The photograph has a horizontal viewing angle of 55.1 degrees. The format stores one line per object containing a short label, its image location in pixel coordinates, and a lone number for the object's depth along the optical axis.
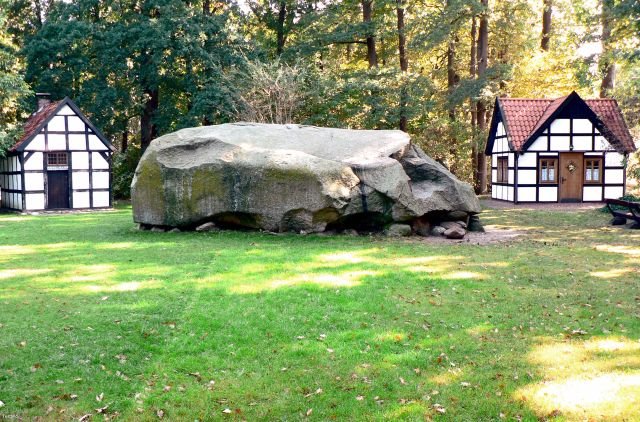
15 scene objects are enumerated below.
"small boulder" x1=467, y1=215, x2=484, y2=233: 17.34
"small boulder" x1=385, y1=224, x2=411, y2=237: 16.22
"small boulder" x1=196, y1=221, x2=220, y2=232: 16.84
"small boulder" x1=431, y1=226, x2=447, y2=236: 16.48
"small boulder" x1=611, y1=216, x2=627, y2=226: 18.64
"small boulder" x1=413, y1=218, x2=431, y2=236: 16.64
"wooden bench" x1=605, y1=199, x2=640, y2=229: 17.48
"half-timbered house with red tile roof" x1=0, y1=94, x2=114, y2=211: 27.78
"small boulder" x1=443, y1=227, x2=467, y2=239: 15.88
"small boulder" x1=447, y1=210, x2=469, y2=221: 16.84
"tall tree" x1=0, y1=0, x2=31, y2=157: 26.77
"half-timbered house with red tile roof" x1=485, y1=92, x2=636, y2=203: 27.93
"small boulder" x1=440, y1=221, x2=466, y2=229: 16.61
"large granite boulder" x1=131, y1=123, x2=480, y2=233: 15.41
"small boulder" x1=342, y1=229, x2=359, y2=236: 16.38
